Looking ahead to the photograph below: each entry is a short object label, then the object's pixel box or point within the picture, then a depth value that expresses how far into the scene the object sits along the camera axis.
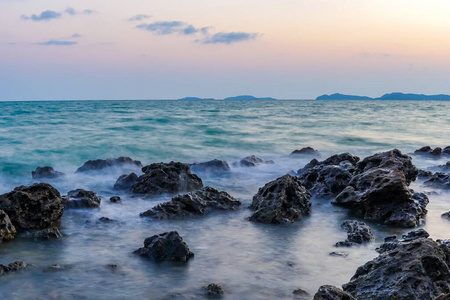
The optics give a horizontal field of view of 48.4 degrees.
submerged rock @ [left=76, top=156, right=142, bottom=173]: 18.23
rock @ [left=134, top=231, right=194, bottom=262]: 8.33
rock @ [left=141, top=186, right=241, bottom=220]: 11.51
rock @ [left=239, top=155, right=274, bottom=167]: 20.20
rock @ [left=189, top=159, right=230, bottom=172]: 18.34
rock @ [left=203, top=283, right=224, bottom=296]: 6.94
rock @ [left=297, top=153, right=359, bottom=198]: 13.81
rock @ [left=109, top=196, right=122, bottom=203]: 13.08
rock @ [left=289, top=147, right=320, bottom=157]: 23.97
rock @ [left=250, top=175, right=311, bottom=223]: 11.13
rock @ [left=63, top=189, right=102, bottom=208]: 12.20
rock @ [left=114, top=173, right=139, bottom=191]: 14.86
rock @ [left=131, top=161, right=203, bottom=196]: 14.02
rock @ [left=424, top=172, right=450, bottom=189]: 15.25
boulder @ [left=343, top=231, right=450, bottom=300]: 5.66
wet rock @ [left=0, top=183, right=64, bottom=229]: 10.19
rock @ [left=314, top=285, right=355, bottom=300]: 5.34
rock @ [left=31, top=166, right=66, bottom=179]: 17.23
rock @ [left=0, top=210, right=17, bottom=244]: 9.29
